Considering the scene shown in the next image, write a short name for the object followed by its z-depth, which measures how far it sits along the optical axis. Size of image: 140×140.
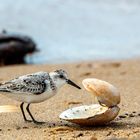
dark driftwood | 24.03
